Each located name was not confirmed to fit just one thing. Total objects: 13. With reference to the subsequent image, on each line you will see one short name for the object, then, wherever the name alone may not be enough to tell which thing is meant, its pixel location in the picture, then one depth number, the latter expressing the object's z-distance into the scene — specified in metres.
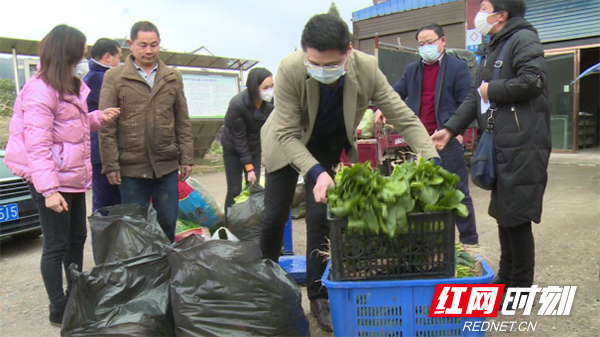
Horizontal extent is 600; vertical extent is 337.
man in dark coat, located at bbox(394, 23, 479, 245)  3.95
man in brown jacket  3.35
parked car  4.62
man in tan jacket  2.30
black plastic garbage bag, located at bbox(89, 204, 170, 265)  2.85
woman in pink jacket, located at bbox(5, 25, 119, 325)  2.75
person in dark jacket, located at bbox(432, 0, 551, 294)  2.67
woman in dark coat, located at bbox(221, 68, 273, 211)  4.45
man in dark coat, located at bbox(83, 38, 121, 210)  3.82
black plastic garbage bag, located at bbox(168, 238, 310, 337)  2.34
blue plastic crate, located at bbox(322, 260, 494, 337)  1.97
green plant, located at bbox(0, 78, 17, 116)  8.00
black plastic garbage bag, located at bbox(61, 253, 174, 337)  2.41
